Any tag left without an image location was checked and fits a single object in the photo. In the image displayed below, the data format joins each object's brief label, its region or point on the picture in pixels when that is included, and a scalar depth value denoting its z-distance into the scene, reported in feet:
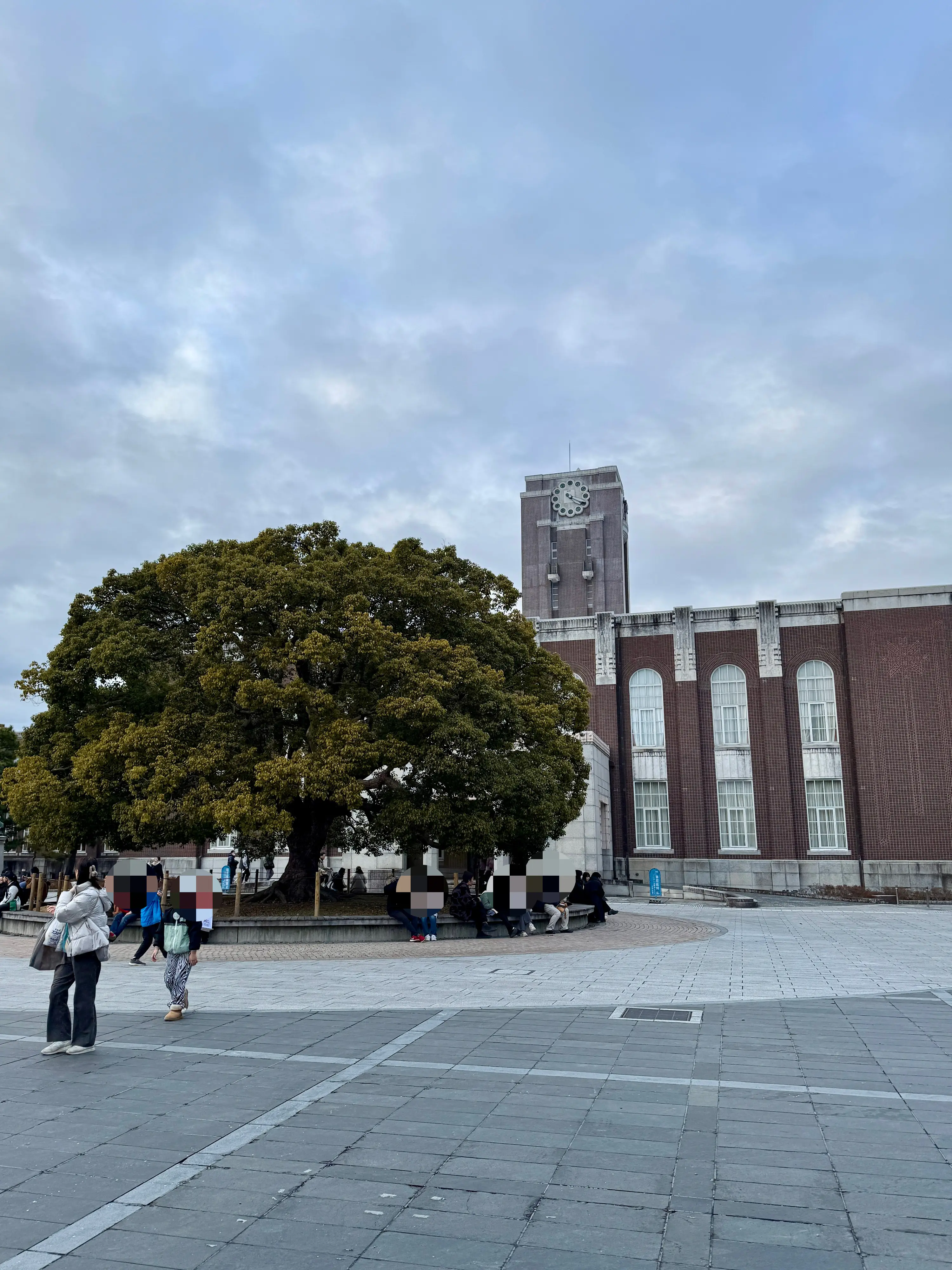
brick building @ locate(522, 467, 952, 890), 124.36
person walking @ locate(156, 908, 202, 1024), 29.66
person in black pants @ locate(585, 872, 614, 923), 71.10
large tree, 56.90
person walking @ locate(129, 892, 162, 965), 46.70
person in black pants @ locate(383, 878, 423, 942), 54.44
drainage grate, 29.71
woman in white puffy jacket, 24.38
